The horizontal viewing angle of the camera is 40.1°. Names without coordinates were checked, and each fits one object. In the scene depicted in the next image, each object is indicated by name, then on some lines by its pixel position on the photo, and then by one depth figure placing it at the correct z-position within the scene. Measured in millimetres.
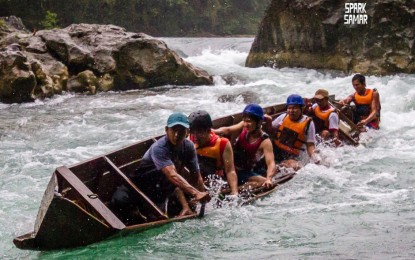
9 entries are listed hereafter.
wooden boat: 5023
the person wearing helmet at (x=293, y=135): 7727
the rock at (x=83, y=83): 15562
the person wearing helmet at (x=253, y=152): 6678
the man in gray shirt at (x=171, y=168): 5621
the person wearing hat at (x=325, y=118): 8867
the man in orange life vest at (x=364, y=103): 10180
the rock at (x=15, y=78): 13758
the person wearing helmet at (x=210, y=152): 6227
